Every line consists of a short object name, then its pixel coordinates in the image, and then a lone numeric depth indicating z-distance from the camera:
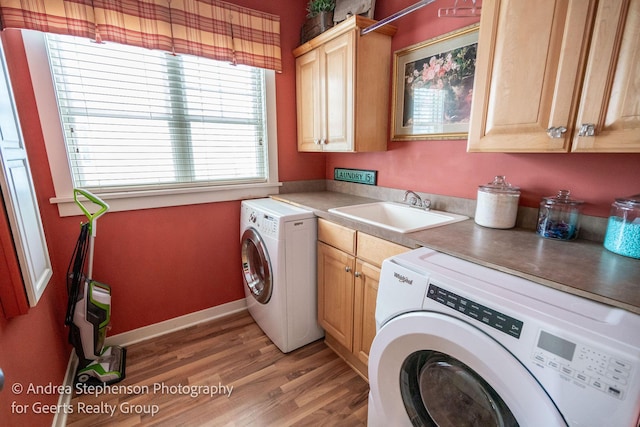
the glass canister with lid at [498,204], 1.35
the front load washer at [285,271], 1.78
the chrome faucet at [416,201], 1.79
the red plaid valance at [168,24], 1.45
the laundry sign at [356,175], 2.23
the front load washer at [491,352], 0.62
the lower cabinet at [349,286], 1.48
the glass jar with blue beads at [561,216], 1.22
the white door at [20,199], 1.05
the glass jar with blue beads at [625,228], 1.01
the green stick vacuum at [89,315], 1.55
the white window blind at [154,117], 1.68
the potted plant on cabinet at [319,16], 2.00
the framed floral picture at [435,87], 1.56
